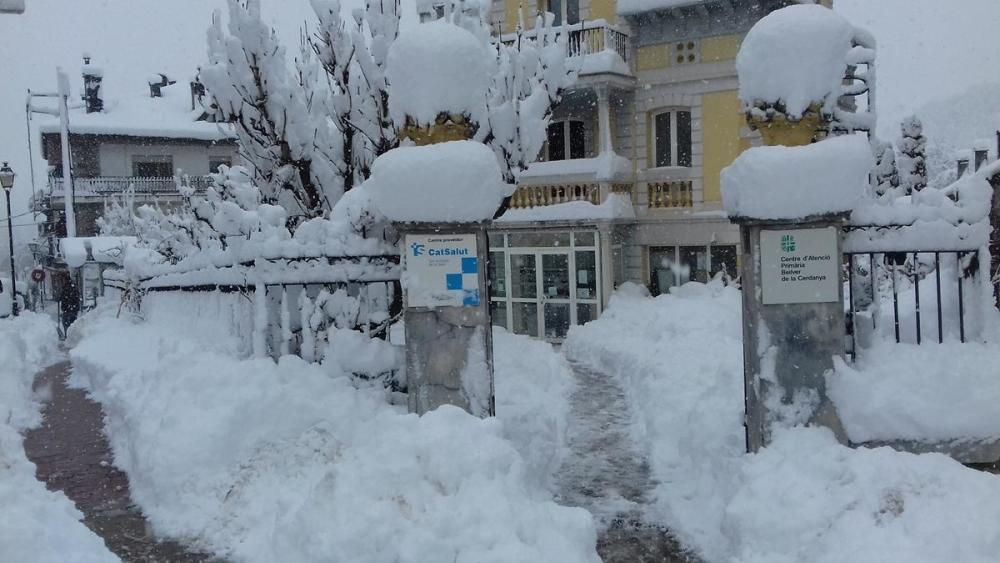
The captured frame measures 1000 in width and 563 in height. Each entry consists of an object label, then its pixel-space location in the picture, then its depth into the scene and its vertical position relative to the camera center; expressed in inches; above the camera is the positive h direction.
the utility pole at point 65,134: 1155.9 +194.0
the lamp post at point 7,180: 970.1 +110.6
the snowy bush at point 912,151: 1005.8 +110.9
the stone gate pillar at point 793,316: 235.5 -21.3
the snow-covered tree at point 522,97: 409.1 +85.5
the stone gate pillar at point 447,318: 256.2 -19.5
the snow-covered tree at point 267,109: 368.2 +70.5
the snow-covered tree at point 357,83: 390.3 +85.9
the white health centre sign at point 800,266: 235.3 -6.8
